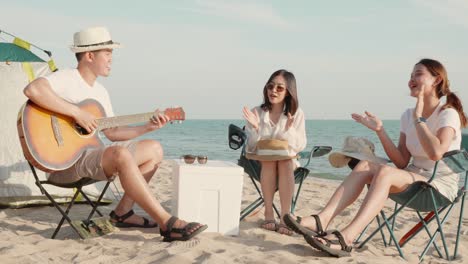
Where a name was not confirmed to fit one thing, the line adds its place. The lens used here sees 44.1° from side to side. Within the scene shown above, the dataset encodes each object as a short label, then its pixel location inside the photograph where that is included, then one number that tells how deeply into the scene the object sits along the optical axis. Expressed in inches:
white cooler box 142.6
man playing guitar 130.7
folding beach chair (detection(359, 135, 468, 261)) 131.6
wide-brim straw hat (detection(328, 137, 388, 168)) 143.3
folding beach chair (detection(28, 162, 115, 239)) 136.1
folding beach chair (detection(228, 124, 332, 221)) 165.9
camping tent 184.2
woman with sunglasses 157.3
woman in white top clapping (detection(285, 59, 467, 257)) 123.9
